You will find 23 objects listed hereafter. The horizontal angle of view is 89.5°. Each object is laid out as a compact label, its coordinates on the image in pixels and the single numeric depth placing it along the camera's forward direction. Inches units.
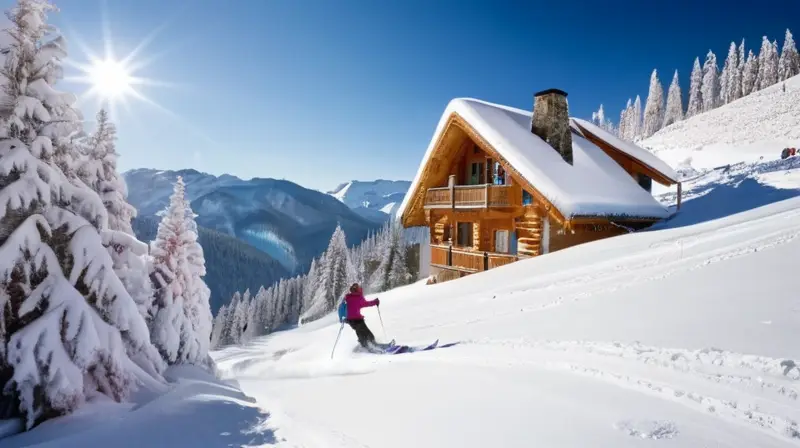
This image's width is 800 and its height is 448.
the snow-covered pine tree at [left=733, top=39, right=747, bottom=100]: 3435.0
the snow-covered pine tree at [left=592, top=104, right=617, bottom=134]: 5264.8
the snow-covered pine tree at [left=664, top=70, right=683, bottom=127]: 3976.4
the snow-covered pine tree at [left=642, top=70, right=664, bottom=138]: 4047.7
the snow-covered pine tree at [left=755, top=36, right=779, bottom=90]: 3147.1
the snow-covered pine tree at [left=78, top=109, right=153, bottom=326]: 265.0
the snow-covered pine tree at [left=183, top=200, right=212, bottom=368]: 430.0
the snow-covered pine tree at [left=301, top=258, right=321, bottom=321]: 2647.6
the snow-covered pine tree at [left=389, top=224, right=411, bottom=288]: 2585.9
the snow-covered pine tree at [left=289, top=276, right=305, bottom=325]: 3410.9
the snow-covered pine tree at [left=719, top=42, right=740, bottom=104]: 3499.0
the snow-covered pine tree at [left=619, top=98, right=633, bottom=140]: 4576.8
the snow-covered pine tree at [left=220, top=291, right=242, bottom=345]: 3185.8
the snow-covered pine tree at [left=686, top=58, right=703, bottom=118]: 3878.0
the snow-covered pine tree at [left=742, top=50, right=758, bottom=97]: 3324.3
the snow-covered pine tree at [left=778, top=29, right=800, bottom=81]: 3085.6
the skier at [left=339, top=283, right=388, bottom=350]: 388.5
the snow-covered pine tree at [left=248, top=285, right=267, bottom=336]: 3238.2
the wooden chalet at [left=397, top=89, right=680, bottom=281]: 678.5
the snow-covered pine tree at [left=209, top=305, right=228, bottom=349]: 3203.7
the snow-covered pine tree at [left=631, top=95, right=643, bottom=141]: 4539.9
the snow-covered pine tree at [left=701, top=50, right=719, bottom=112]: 3769.7
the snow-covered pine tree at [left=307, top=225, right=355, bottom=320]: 2192.4
